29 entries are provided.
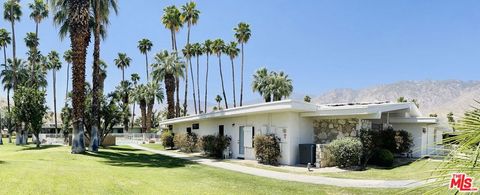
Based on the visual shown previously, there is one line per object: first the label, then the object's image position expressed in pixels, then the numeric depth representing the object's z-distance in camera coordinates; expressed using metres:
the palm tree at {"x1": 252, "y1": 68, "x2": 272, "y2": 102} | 51.72
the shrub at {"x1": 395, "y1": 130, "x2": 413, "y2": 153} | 18.56
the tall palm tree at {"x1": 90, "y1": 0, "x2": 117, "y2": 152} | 25.41
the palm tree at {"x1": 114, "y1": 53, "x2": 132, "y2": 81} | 64.81
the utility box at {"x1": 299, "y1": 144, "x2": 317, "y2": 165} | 17.58
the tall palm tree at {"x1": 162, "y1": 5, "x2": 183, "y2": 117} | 47.84
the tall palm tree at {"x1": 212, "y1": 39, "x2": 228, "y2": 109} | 57.19
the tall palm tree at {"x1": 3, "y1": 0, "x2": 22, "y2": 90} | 46.28
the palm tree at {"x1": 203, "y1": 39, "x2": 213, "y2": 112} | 57.78
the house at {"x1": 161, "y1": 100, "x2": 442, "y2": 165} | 17.34
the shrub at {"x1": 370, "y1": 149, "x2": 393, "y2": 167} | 16.64
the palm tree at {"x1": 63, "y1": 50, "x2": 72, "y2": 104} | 64.72
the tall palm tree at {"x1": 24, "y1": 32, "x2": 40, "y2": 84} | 52.87
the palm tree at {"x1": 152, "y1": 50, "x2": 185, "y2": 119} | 44.25
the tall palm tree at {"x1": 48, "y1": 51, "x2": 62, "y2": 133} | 63.78
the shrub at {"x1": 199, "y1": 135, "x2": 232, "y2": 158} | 22.92
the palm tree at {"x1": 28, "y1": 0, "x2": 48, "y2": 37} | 50.08
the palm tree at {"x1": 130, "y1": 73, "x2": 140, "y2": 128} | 67.59
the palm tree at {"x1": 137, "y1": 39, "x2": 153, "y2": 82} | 59.69
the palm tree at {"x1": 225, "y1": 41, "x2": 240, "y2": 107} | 57.00
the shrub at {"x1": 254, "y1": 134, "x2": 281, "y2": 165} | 18.17
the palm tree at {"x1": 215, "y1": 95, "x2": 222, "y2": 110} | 75.60
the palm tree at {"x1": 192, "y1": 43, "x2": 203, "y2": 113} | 58.01
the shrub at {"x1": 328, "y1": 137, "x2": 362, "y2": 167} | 15.74
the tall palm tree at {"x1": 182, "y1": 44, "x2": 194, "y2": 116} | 50.26
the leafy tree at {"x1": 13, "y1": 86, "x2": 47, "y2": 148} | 29.30
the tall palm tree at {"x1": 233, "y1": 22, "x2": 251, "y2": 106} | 53.56
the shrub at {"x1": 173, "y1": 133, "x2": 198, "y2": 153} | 27.61
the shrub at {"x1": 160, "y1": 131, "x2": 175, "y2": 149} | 32.78
